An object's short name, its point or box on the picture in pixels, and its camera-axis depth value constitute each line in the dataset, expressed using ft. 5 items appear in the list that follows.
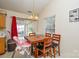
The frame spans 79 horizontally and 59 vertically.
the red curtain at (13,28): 7.96
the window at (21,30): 8.89
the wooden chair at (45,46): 4.57
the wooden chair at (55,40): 5.46
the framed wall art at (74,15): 5.32
